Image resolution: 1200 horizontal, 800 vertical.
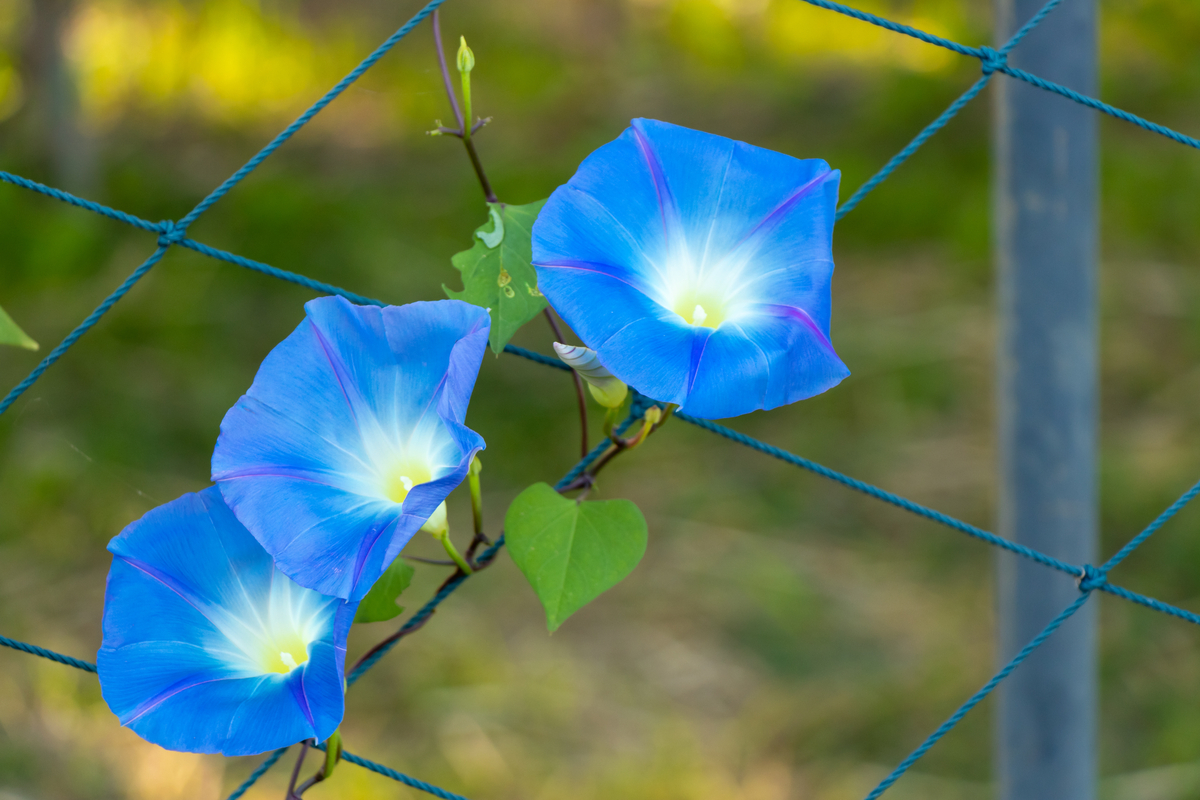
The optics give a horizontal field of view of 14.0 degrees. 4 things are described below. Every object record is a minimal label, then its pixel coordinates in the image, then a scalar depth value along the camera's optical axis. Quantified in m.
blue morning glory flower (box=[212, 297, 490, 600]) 1.18
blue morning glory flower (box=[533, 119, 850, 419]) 1.19
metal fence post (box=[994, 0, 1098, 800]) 1.41
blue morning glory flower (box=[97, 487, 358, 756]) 1.19
